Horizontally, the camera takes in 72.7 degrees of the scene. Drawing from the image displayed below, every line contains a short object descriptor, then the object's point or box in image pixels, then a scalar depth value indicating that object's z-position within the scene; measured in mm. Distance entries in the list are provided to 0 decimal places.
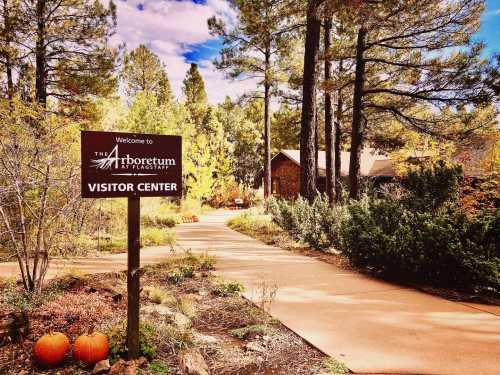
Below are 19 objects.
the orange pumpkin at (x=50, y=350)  2674
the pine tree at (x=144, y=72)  29750
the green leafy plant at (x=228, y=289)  4632
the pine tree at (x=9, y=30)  11422
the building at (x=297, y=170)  22344
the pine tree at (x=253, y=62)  17438
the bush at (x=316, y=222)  7852
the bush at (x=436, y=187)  6238
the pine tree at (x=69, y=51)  11773
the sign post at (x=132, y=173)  2756
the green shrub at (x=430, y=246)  4426
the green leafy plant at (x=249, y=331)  3369
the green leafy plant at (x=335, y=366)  2713
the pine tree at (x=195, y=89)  34812
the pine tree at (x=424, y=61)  9328
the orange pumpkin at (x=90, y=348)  2678
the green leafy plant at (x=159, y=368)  2674
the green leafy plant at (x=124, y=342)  2826
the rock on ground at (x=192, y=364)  2562
